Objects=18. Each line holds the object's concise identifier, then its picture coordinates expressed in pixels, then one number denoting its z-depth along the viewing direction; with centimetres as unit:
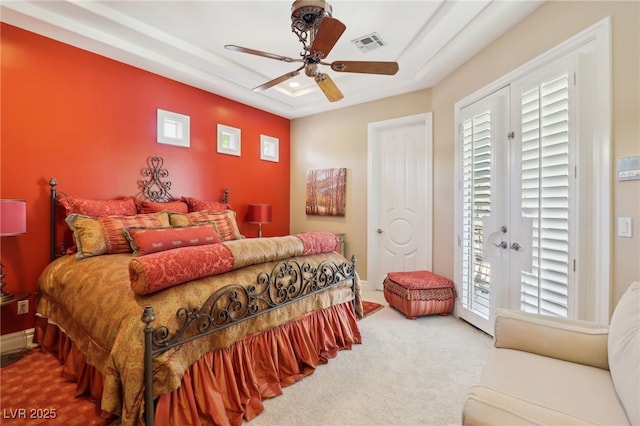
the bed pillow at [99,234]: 249
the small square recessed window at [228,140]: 427
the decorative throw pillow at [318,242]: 241
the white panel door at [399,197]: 413
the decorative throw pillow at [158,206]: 324
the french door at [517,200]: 208
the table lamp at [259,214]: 446
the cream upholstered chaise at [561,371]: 90
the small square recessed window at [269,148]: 492
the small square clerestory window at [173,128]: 360
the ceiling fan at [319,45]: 184
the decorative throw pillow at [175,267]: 148
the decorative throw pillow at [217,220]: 325
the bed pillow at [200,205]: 374
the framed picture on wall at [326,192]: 480
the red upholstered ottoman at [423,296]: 334
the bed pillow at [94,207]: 275
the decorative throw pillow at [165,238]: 242
